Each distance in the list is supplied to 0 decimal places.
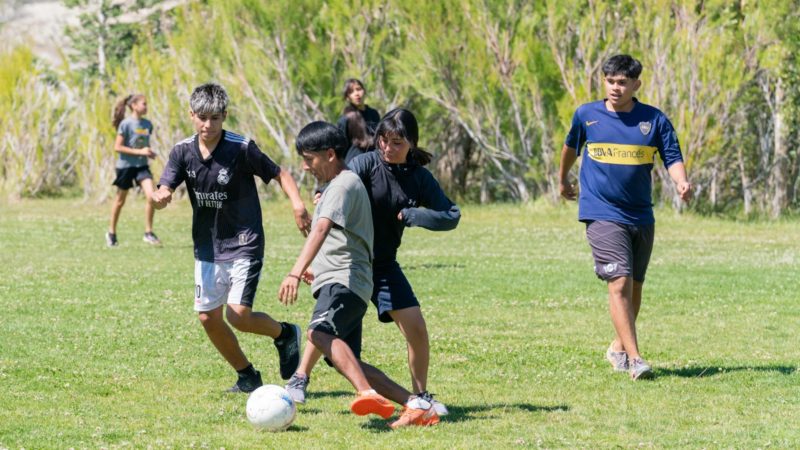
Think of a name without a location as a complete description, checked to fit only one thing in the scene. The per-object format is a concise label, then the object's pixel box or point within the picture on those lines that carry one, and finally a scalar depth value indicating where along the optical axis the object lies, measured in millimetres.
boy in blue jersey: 16281
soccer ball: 12500
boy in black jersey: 14258
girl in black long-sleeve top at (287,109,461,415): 13133
